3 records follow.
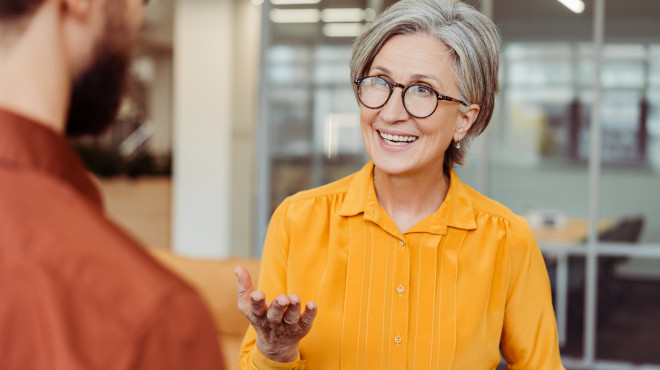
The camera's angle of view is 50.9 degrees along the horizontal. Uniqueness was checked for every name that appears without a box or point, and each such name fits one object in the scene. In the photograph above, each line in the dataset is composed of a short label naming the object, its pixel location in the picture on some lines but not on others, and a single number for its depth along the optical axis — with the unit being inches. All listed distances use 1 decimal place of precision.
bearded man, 21.2
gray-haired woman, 58.1
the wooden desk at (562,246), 208.2
